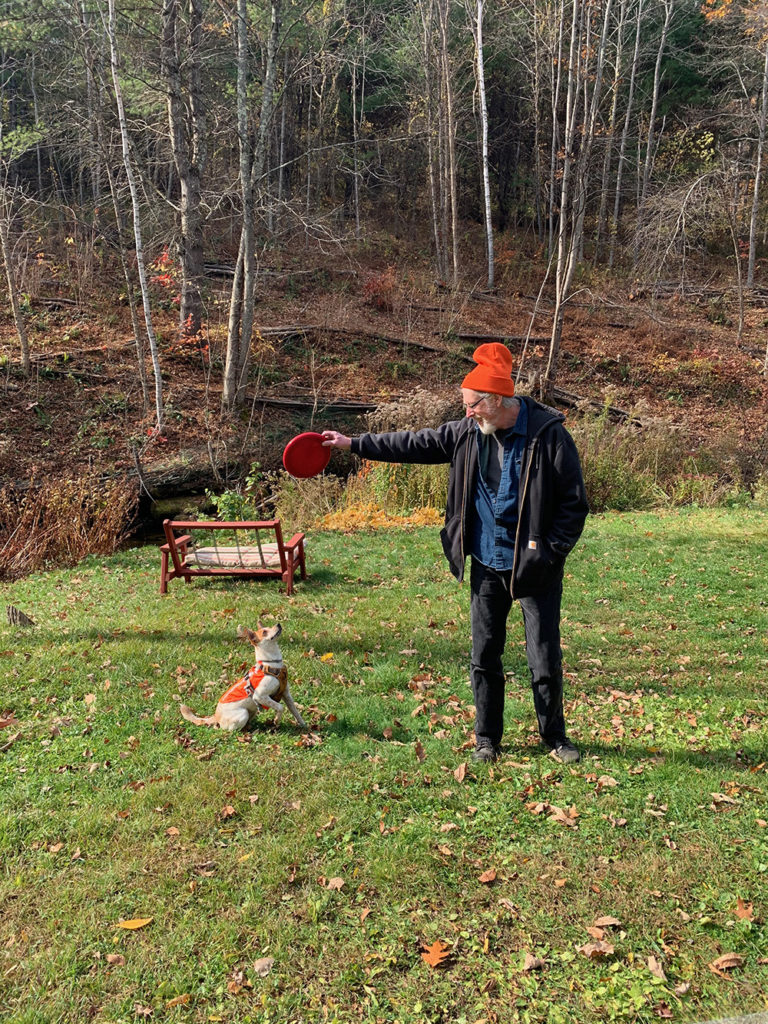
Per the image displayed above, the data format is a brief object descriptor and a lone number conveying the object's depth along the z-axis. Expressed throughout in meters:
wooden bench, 7.80
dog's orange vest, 4.38
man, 3.54
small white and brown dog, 4.36
